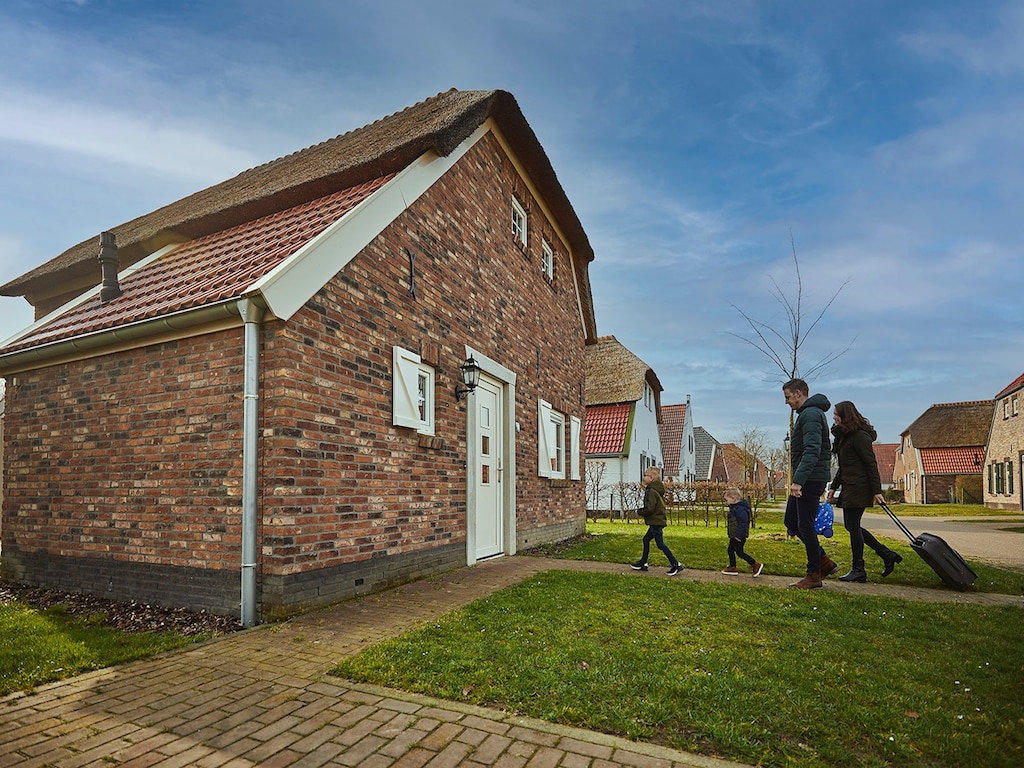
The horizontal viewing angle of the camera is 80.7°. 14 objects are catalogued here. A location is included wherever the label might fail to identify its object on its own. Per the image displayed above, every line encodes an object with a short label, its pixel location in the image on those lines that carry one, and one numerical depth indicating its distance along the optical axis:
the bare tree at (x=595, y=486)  23.03
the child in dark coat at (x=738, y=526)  7.58
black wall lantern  7.98
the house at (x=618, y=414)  23.36
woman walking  6.74
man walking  6.38
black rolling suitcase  6.59
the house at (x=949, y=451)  38.78
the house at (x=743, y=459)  35.06
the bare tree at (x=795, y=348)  14.86
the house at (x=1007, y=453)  28.20
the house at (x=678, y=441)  32.69
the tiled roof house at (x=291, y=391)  5.12
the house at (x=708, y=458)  44.09
